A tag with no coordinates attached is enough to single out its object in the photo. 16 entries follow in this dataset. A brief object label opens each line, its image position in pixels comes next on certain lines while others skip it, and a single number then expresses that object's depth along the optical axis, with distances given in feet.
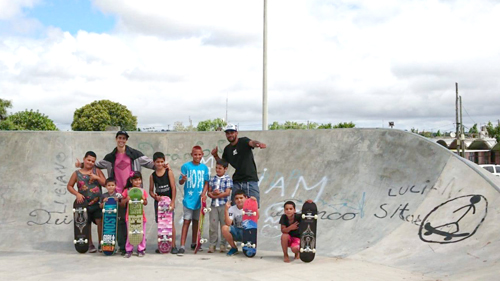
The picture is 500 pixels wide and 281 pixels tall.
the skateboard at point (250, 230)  22.39
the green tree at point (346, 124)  219.84
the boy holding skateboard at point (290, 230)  21.54
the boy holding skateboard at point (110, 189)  23.13
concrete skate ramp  21.71
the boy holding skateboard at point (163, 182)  23.22
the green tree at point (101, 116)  185.88
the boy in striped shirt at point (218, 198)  23.61
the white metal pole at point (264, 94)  44.73
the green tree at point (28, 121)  147.84
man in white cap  23.65
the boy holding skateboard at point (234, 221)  22.91
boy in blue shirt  23.65
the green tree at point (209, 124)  210.59
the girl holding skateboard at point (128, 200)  22.54
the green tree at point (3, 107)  152.37
